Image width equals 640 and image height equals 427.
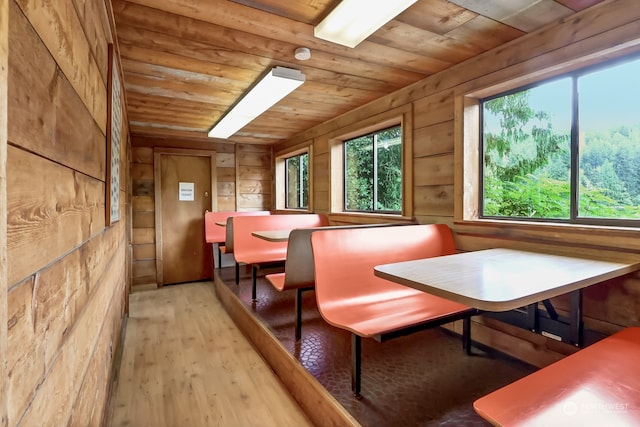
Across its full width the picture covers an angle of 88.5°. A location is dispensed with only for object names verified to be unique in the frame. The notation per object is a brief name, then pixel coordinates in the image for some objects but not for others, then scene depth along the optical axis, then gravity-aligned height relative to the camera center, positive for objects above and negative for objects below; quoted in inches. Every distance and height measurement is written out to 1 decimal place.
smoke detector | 79.9 +37.6
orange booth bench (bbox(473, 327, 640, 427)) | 33.9 -21.9
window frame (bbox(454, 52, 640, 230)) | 81.1 +15.2
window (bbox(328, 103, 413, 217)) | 109.0 +15.1
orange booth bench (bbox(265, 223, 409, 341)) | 87.2 -16.9
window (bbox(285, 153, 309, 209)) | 185.6 +13.8
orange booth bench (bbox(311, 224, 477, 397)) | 62.9 -19.8
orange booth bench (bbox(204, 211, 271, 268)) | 176.1 -12.7
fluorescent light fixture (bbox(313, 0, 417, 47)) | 58.9 +36.0
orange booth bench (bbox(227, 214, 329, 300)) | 134.2 -10.1
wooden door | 181.6 -3.9
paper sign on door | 186.7 +7.6
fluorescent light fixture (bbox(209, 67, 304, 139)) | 91.7 +35.3
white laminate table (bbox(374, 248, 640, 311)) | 41.8 -11.3
